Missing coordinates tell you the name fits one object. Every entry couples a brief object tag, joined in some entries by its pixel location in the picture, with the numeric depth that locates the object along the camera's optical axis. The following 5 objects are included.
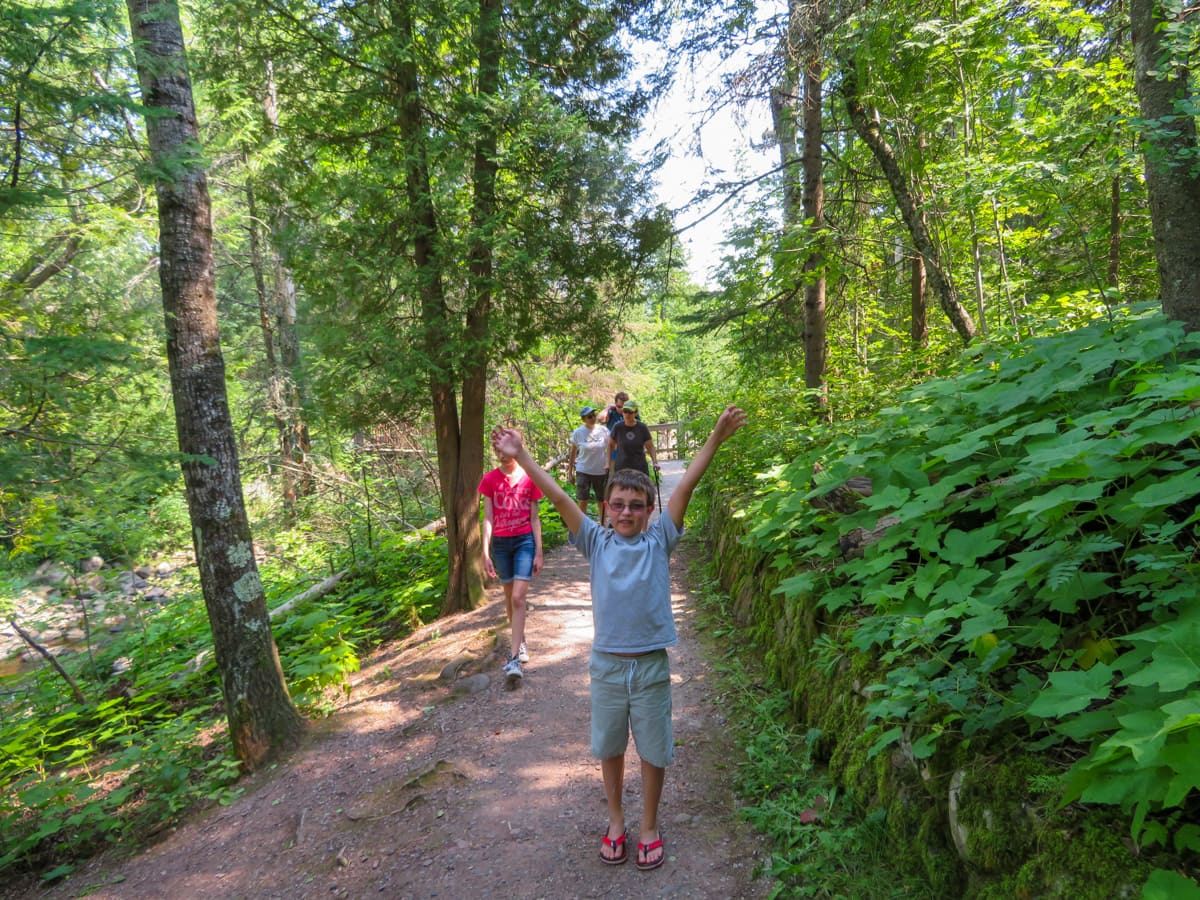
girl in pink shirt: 5.22
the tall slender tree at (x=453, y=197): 6.08
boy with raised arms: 2.72
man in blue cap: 8.59
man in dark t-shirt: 8.07
